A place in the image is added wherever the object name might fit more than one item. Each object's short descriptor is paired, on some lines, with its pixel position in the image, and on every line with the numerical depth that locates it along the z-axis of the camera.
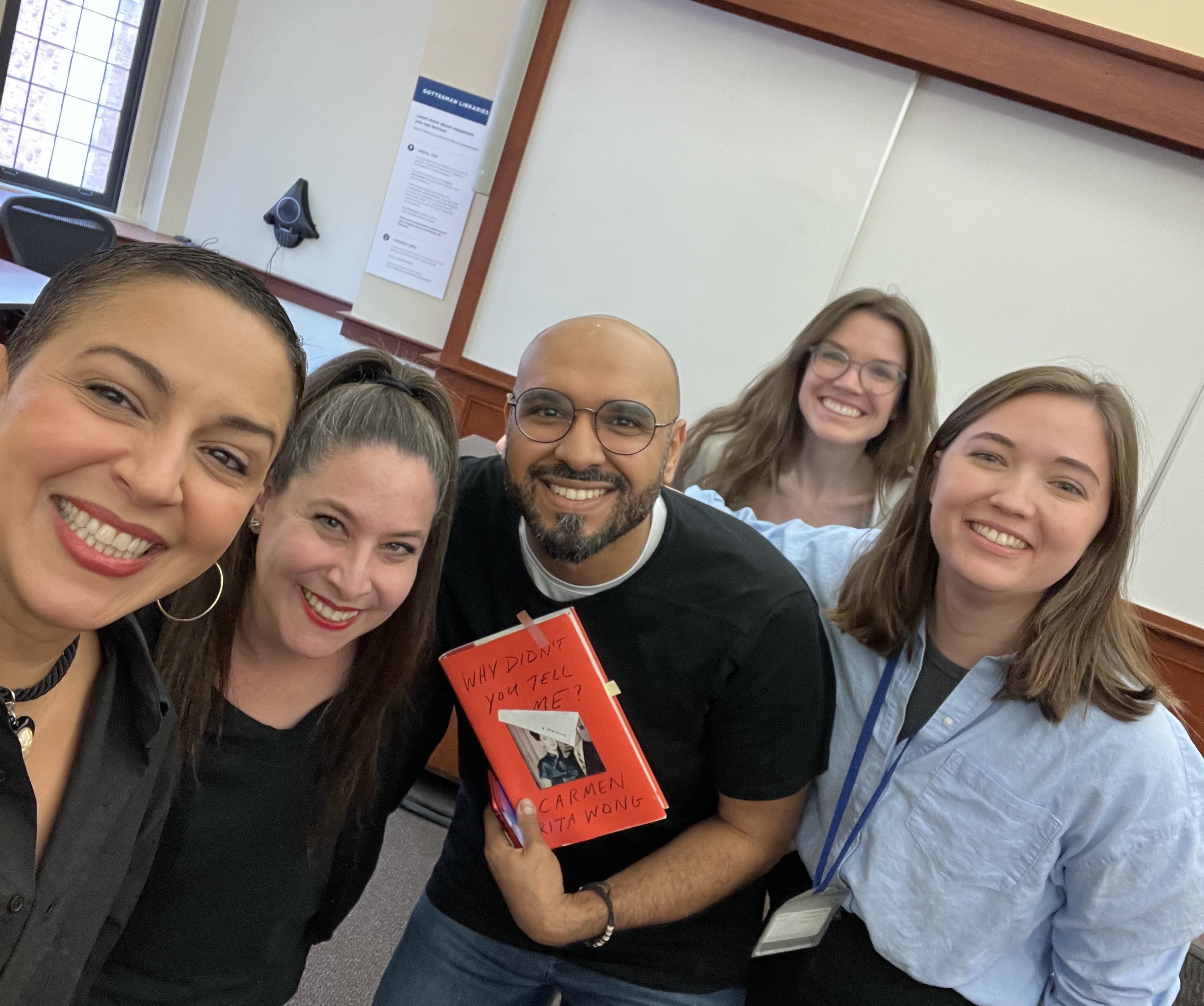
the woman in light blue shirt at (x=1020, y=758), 1.32
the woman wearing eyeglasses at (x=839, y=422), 2.28
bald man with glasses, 1.42
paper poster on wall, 3.38
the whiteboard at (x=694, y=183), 3.03
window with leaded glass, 4.69
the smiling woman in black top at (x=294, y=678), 1.23
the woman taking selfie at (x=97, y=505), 0.75
